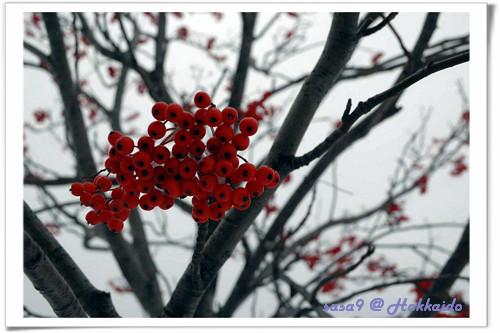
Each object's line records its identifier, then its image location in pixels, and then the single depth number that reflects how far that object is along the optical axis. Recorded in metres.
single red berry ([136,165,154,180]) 0.58
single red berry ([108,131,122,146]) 0.60
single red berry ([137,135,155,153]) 0.59
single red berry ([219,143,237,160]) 0.59
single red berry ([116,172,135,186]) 0.59
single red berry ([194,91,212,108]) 0.59
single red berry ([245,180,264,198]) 0.61
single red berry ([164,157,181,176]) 0.58
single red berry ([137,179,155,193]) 0.59
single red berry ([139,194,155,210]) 0.60
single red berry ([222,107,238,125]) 0.59
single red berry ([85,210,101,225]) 0.62
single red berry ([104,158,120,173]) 0.59
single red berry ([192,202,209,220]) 0.60
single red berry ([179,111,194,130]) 0.59
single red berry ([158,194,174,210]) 0.61
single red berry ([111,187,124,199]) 0.62
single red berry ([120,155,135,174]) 0.59
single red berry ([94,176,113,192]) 0.61
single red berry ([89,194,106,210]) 0.61
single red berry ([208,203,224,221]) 0.60
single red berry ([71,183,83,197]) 0.62
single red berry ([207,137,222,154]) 0.59
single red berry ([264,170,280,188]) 0.60
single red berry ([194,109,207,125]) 0.59
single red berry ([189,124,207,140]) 0.59
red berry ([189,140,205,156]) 0.58
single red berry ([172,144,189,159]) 0.58
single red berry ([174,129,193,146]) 0.58
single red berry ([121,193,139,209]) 0.60
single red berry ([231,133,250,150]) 0.59
